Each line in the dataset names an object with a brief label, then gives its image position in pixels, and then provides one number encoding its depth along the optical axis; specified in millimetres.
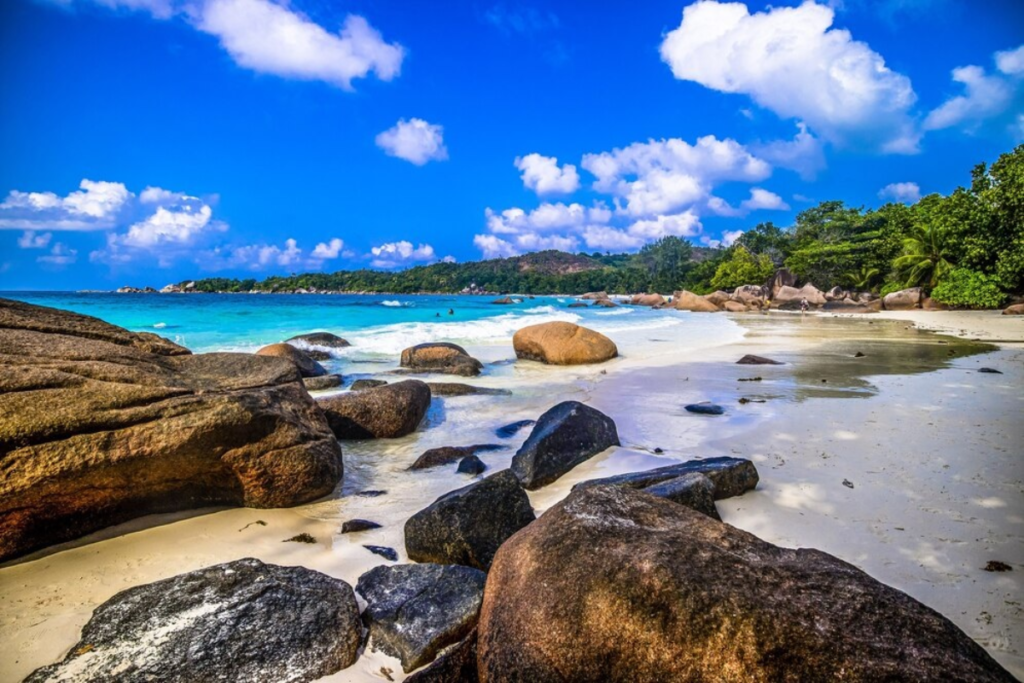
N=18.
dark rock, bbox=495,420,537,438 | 6727
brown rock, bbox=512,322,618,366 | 13305
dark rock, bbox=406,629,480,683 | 1987
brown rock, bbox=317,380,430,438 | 6691
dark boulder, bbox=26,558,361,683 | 2320
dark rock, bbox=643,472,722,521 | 3322
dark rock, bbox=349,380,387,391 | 10023
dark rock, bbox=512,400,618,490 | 4832
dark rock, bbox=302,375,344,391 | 10156
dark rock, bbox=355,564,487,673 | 2471
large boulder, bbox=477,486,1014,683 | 1457
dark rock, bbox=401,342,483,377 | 12023
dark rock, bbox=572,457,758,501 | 3854
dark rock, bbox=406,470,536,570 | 3336
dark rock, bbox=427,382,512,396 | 9406
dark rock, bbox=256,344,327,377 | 11438
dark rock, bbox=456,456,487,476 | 5246
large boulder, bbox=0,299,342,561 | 3434
